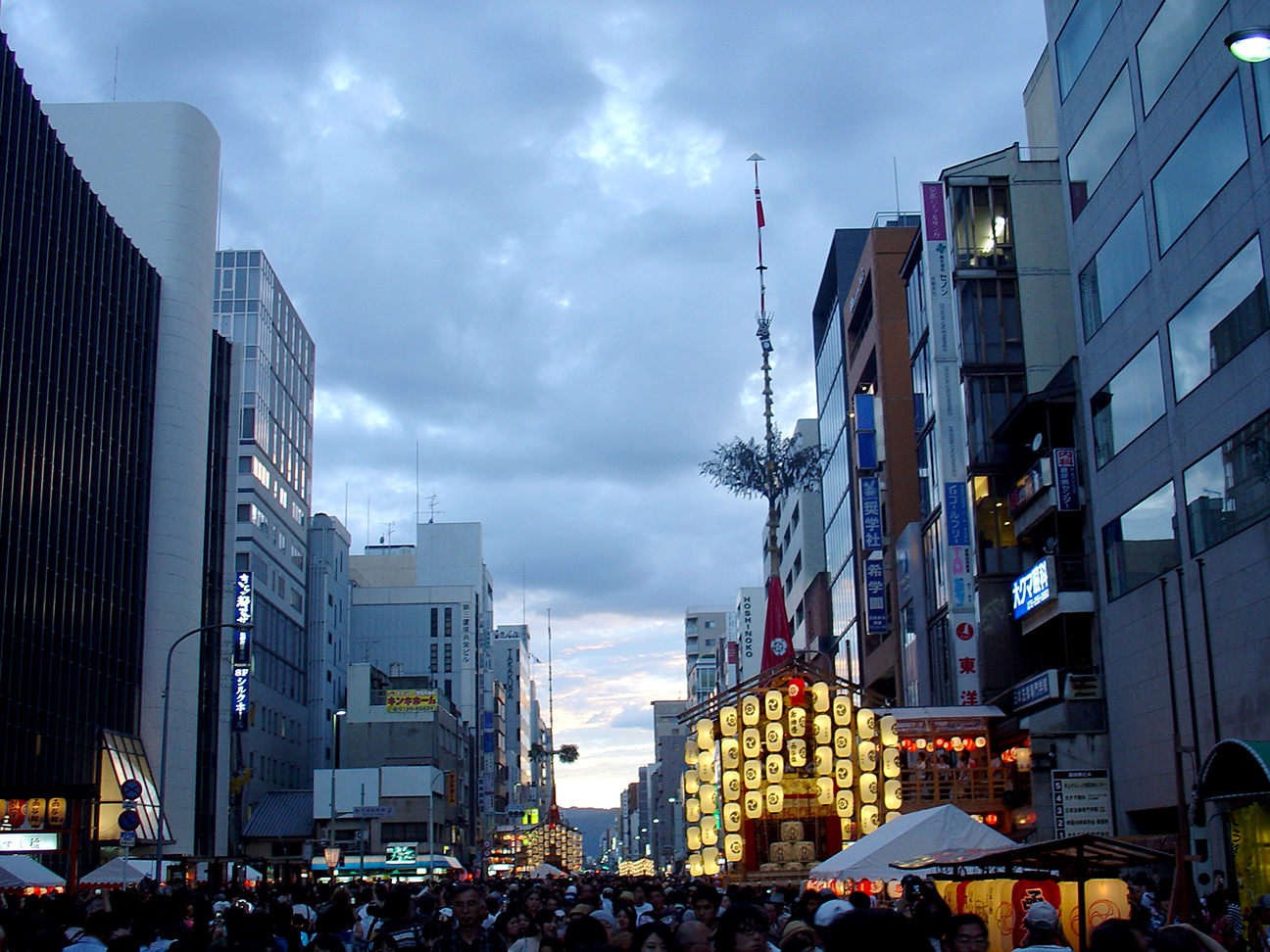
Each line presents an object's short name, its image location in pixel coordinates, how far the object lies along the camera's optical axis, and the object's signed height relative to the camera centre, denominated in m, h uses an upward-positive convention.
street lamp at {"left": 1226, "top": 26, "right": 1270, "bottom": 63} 12.91 +6.65
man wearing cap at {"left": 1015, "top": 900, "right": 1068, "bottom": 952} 8.88 -1.03
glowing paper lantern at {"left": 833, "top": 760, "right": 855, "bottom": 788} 34.31 -0.12
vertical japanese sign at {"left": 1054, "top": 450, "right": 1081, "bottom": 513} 37.19 +7.61
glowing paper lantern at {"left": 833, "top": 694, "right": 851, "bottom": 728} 34.75 +1.46
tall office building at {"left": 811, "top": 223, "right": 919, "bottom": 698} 54.97 +12.65
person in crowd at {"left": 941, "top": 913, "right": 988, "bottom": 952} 8.40 -1.02
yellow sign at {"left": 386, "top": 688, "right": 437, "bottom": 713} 89.12 +4.98
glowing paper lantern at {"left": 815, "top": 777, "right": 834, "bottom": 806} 34.16 -0.54
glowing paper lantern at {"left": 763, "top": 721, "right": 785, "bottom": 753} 34.78 +0.85
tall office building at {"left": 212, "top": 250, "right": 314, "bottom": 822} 76.25 +16.03
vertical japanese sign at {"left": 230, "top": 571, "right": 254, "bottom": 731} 65.19 +5.74
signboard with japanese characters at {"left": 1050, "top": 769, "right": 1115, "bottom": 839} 36.31 -0.92
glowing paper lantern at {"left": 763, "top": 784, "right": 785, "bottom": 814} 34.06 -0.72
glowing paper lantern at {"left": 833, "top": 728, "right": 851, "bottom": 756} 34.69 +0.66
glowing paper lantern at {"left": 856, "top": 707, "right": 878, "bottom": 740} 34.81 +1.09
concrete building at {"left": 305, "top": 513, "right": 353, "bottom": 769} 91.75 +10.52
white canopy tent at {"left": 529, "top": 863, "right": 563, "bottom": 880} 56.94 -3.93
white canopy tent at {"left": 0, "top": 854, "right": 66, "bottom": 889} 25.95 -1.66
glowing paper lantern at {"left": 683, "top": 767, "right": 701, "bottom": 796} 34.67 -0.25
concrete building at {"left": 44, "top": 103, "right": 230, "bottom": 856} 58.41 +17.60
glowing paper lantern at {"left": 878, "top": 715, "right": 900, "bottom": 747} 34.47 +0.87
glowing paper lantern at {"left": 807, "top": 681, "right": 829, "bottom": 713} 34.59 +1.82
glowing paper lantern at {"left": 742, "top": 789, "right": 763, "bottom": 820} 34.38 -0.86
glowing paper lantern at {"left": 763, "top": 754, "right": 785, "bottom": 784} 34.47 +0.04
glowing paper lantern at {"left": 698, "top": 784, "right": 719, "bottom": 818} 34.62 -0.63
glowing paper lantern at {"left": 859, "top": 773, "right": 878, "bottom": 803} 34.09 -0.49
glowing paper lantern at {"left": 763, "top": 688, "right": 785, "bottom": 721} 34.78 +1.63
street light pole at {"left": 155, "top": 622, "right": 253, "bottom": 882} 34.61 +0.05
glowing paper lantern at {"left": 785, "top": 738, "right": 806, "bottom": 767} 34.53 +0.48
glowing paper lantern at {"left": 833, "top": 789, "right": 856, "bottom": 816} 34.06 -0.86
